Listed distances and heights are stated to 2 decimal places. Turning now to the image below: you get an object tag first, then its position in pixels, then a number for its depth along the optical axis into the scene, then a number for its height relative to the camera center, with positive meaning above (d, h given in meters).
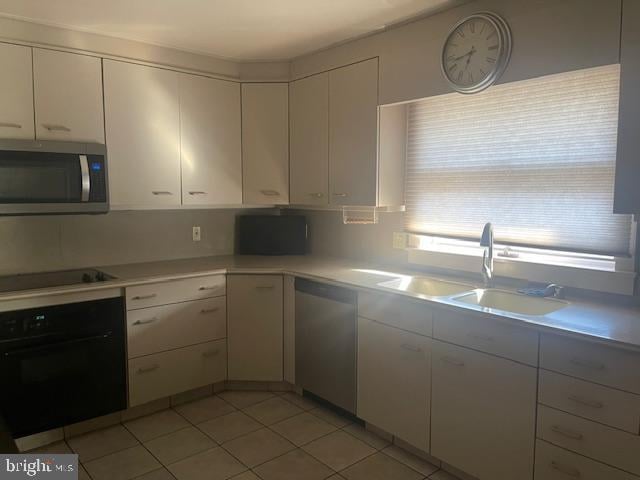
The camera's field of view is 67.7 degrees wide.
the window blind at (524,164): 2.20 +0.22
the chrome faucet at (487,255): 2.45 -0.26
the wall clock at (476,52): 2.20 +0.73
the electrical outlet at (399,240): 3.08 -0.23
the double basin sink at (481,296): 2.24 -0.47
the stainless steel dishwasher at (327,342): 2.72 -0.82
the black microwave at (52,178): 2.46 +0.14
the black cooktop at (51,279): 2.66 -0.44
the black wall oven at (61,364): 2.38 -0.84
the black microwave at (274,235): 3.64 -0.23
